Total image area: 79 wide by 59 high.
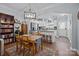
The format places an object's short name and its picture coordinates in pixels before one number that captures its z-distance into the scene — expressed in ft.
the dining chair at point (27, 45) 3.12
